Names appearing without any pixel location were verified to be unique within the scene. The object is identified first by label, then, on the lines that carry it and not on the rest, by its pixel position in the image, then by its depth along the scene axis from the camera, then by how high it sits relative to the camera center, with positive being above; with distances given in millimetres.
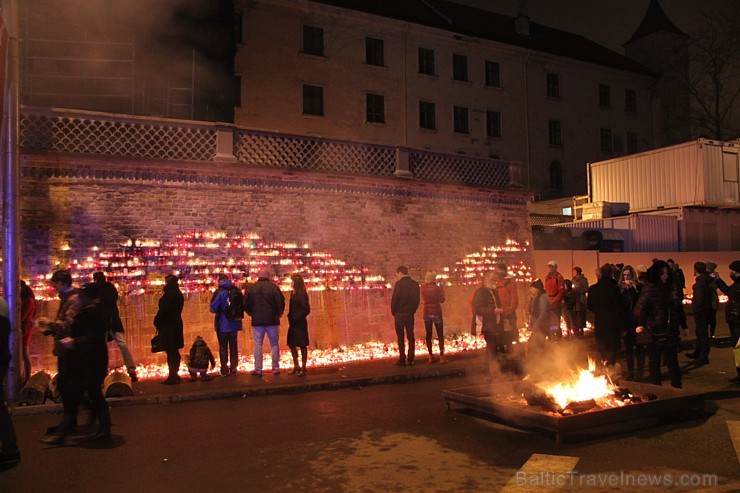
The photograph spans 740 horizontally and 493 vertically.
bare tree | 40491 +11049
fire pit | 6348 -1549
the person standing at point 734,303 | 9773 -546
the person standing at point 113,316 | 10305 -578
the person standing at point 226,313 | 10884 -585
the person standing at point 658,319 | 8383 -674
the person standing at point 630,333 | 9602 -972
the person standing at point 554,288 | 14062 -336
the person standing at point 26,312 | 10016 -453
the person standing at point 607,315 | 9156 -645
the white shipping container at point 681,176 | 24703 +4076
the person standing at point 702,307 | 11328 -701
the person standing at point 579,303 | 15125 -756
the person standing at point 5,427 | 5820 -1377
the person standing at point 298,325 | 11047 -841
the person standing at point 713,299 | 11531 -555
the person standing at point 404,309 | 11930 -637
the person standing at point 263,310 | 10891 -546
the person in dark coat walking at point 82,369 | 6637 -942
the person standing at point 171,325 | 10266 -753
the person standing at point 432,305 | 12133 -579
